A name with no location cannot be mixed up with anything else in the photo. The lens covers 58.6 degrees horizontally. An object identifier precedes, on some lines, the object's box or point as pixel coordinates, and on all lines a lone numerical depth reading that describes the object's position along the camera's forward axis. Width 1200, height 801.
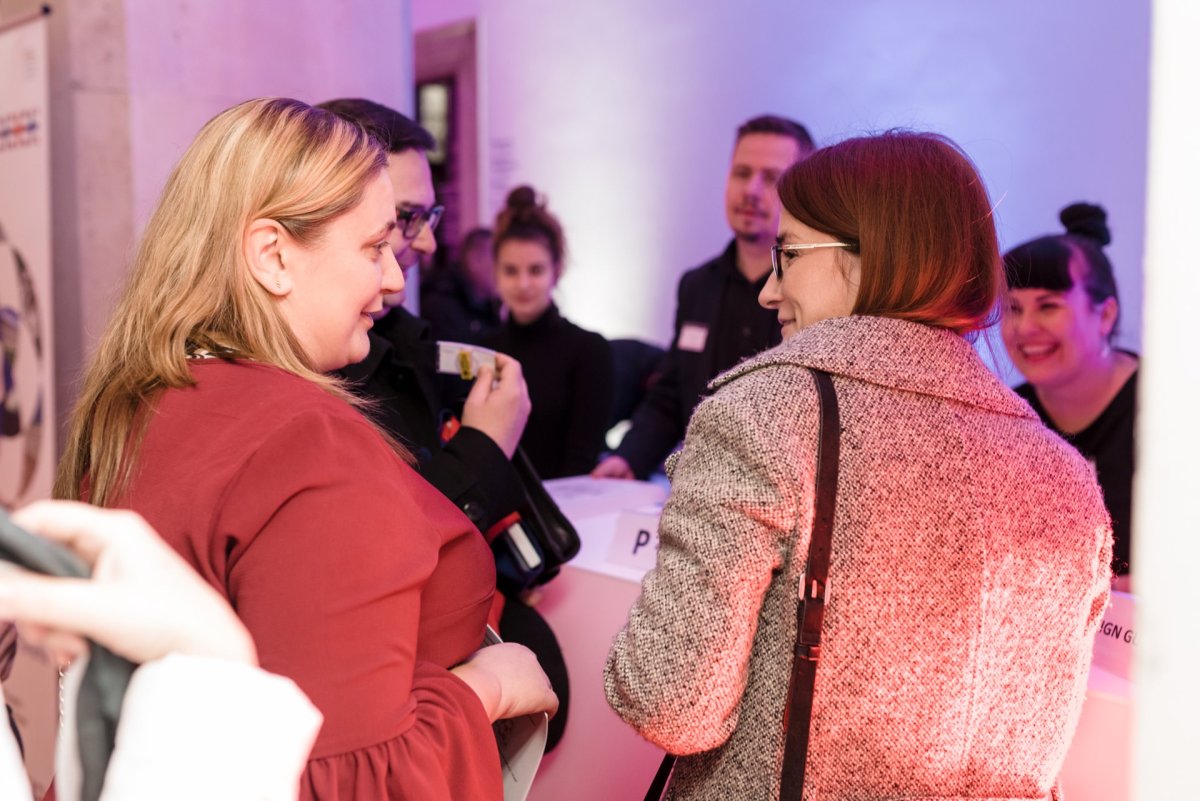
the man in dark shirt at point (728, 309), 3.07
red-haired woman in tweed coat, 1.14
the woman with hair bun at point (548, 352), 3.69
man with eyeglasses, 1.66
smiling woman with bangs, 2.53
